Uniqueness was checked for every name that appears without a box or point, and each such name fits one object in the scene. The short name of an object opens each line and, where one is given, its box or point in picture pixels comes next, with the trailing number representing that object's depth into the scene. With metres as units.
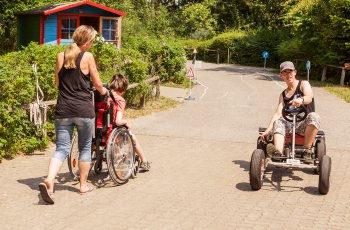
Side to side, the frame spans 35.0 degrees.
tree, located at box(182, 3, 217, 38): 63.94
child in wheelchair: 6.96
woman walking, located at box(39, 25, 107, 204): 6.02
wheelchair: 6.61
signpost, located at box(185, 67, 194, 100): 18.58
